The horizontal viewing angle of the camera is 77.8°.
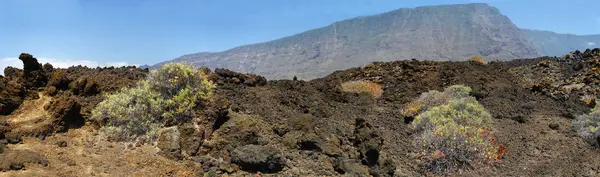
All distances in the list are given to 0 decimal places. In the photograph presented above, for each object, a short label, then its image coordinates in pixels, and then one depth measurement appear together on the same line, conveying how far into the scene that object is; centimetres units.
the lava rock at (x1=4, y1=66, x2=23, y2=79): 1158
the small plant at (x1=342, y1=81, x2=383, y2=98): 1755
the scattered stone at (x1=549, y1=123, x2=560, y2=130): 1227
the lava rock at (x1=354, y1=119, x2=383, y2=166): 1009
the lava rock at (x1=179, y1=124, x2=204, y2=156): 871
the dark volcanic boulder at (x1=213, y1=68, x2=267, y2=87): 1466
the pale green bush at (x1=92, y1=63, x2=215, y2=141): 921
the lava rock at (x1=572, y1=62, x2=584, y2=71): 2189
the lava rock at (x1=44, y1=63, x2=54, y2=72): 1195
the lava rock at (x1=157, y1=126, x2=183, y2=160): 843
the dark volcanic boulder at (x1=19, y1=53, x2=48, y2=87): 1068
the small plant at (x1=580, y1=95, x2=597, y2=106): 1537
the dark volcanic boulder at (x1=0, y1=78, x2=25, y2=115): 918
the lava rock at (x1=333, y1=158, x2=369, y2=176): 883
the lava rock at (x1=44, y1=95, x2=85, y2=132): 886
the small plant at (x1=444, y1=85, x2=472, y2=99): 1567
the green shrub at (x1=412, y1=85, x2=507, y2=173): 1023
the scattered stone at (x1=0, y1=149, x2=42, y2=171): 672
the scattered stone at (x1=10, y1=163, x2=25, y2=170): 675
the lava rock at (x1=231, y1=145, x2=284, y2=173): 834
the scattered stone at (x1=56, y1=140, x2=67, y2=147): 805
